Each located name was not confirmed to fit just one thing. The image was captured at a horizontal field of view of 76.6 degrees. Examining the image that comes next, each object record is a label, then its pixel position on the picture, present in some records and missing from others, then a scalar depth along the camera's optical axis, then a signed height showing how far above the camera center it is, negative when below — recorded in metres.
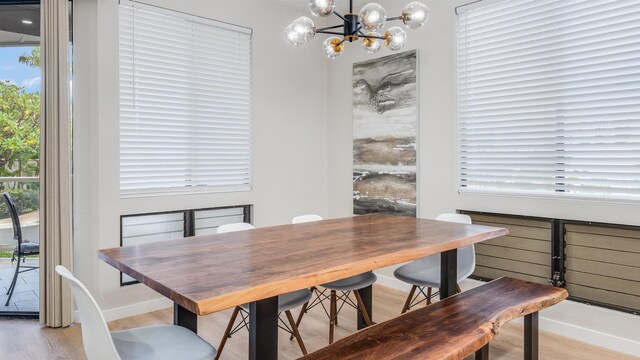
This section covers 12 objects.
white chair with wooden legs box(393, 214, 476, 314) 2.78 -0.68
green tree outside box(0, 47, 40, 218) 3.21 +0.29
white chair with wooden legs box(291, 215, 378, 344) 2.61 -0.72
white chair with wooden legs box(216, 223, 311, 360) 2.26 -0.72
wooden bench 1.67 -0.72
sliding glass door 3.22 +0.39
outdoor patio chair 3.27 -0.55
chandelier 2.18 +0.86
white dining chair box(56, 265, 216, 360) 1.41 -0.69
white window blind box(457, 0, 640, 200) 2.71 +0.59
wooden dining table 1.37 -0.36
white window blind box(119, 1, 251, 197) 3.39 +0.66
